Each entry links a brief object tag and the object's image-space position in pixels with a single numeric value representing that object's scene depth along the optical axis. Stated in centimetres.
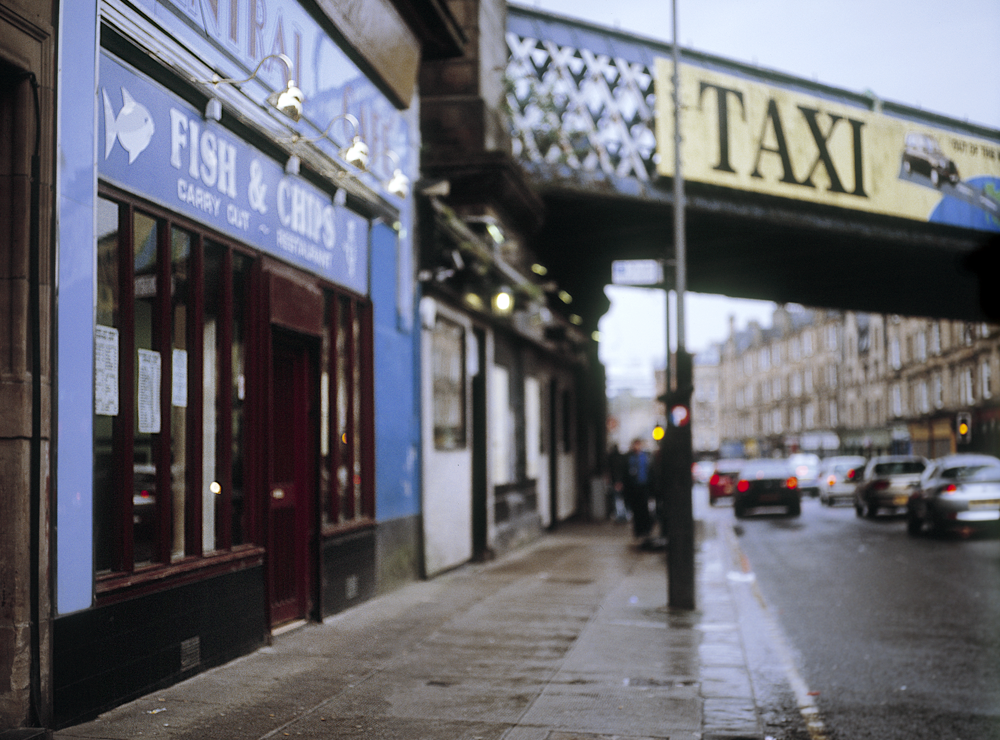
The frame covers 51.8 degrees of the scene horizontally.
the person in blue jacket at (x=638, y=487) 1902
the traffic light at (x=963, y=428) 3119
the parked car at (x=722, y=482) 3731
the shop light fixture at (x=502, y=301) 1556
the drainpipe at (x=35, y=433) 524
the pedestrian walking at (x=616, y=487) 2570
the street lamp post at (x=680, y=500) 1059
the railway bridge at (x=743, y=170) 2103
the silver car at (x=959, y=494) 1931
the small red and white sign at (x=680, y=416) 1090
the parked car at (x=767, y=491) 2811
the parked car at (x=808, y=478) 4381
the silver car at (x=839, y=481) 3581
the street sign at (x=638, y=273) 1216
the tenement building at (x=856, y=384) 5091
